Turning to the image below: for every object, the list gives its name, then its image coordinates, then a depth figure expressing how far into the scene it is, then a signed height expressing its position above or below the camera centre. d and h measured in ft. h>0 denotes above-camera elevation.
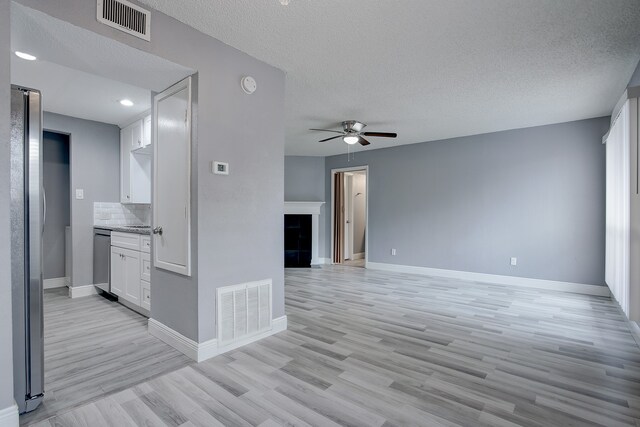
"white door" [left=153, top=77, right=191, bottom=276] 8.11 +0.93
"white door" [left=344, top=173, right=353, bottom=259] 25.00 -0.33
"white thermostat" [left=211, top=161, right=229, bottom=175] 8.04 +1.15
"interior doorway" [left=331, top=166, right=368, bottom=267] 23.79 -0.33
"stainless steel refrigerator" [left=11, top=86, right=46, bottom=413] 5.55 -0.64
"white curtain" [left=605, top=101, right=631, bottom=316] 8.48 +0.13
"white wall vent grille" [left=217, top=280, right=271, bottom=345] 8.31 -2.77
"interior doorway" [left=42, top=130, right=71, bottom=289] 14.88 +0.07
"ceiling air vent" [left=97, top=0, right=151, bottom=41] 6.15 +3.99
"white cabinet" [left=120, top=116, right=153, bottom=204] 14.16 +2.15
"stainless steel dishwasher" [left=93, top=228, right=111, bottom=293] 13.19 -2.06
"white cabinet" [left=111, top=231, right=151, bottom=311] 10.83 -2.18
